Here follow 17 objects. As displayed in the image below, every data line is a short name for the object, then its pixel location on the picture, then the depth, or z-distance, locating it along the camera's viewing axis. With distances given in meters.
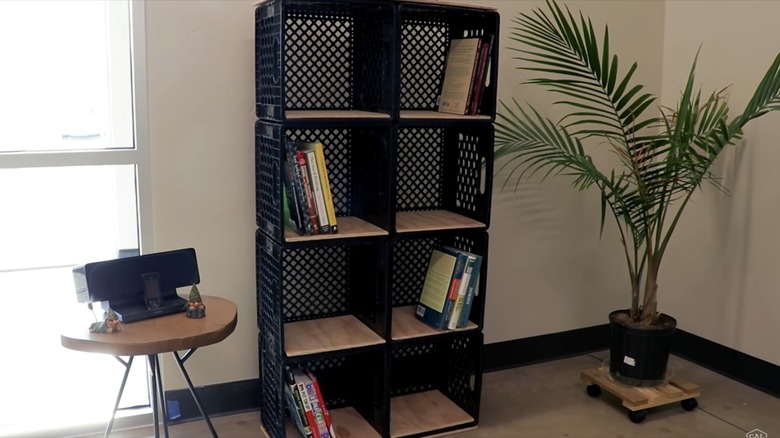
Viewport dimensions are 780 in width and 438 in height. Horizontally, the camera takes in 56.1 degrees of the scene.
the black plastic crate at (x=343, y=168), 2.39
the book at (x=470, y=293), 2.66
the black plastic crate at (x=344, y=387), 2.56
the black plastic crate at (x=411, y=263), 2.95
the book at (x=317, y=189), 2.39
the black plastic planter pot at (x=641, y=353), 2.90
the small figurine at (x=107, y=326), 2.10
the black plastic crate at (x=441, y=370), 2.86
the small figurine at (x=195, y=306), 2.25
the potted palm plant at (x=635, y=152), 2.73
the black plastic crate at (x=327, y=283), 2.55
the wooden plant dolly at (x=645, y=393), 2.84
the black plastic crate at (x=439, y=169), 2.81
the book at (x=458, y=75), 2.62
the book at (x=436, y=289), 2.67
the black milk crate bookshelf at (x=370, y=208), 2.44
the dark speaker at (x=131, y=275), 2.16
